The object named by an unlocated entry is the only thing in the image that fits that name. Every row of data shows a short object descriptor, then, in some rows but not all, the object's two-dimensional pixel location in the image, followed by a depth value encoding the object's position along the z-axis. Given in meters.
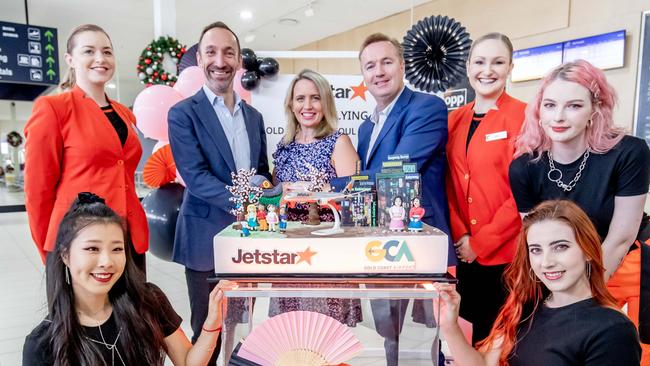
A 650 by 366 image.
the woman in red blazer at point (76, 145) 1.89
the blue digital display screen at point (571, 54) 4.43
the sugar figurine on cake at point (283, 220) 1.38
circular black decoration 2.34
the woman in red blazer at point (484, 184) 1.86
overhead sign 6.98
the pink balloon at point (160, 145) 3.78
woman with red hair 1.22
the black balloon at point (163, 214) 3.50
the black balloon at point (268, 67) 3.31
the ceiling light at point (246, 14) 6.94
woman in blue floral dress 1.97
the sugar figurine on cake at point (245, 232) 1.32
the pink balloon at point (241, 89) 3.45
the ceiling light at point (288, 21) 7.45
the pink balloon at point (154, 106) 3.61
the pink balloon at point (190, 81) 3.64
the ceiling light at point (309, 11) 6.73
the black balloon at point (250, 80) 3.30
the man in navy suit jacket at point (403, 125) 1.84
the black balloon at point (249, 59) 3.29
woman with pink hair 1.51
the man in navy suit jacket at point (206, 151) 1.97
